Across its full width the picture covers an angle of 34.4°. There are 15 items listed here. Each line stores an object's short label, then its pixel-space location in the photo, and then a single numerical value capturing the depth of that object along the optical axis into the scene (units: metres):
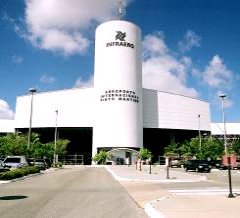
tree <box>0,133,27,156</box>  70.07
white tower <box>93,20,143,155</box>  93.50
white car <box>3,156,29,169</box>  41.31
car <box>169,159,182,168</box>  70.50
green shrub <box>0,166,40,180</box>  27.77
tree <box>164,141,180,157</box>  94.75
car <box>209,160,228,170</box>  58.31
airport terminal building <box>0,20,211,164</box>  94.12
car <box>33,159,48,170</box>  50.51
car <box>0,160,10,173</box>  35.34
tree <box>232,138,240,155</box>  66.50
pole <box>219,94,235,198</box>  15.23
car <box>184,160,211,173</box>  46.56
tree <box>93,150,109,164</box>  89.36
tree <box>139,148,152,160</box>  89.69
